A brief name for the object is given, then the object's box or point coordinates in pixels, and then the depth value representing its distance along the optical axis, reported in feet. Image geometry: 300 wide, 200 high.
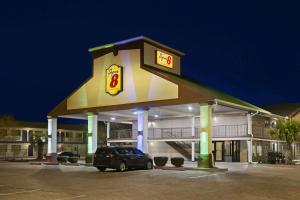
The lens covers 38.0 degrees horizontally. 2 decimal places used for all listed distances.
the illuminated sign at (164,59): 126.11
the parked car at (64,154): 142.29
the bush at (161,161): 105.19
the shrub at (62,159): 134.07
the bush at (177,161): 102.27
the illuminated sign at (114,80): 123.34
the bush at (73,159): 128.42
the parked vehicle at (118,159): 90.33
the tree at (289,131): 126.72
